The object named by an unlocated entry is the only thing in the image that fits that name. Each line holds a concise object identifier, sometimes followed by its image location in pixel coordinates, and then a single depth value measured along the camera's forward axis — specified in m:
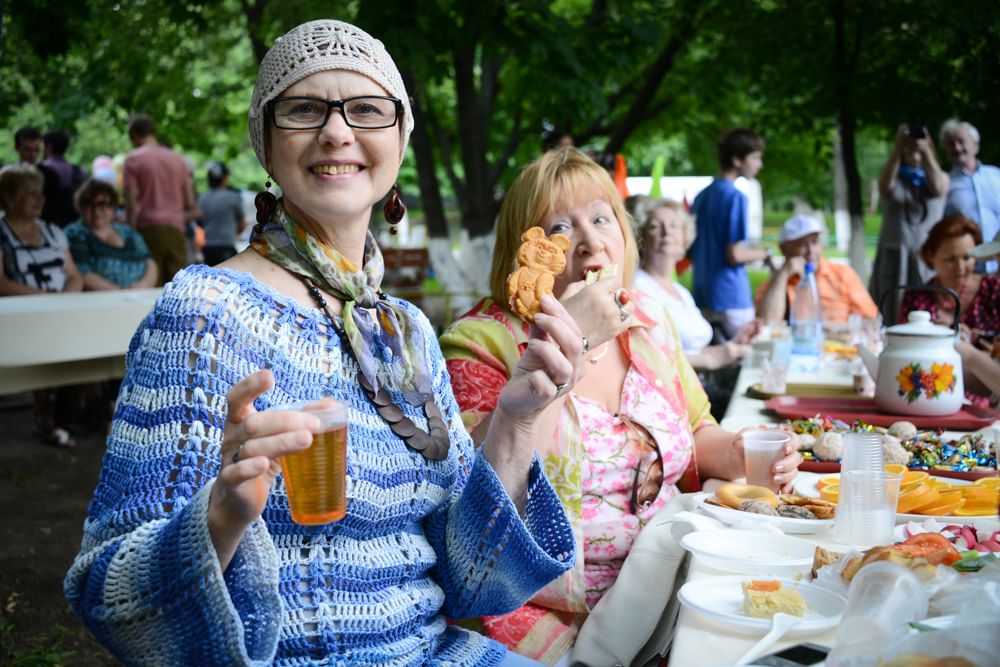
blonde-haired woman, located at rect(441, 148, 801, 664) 2.68
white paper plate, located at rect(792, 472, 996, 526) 2.30
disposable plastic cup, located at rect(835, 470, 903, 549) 2.15
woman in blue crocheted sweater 1.65
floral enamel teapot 3.48
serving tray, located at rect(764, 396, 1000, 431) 3.47
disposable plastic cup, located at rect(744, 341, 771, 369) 4.96
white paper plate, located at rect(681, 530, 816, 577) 2.02
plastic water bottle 4.95
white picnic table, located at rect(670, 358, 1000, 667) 1.66
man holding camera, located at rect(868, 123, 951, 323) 8.51
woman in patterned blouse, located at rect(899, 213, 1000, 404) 5.04
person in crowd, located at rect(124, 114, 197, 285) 10.32
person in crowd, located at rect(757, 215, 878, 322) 6.64
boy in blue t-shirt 7.42
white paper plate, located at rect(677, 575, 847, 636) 1.71
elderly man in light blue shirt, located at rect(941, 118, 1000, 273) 8.39
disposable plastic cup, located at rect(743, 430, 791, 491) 2.68
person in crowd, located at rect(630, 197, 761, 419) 5.74
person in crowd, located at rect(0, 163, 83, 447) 7.55
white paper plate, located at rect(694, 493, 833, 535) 2.29
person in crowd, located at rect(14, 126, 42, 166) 10.08
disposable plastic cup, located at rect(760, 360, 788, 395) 4.24
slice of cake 1.75
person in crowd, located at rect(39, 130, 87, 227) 9.79
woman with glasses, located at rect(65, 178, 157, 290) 8.31
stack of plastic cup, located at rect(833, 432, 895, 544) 2.20
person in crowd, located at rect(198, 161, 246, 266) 12.65
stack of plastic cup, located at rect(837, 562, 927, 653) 1.35
